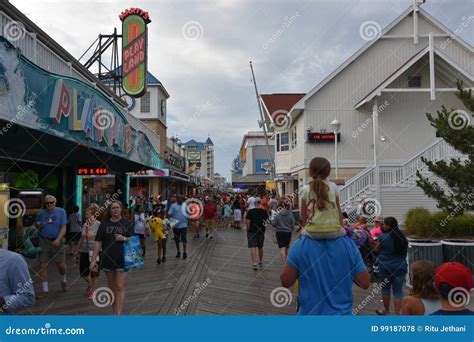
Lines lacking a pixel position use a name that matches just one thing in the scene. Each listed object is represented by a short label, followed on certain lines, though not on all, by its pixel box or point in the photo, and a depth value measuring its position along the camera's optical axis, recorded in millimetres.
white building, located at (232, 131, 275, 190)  45094
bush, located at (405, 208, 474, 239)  11156
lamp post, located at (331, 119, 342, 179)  18647
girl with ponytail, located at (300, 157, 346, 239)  2895
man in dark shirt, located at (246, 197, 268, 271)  9656
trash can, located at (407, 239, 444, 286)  8086
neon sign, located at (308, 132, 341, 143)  22953
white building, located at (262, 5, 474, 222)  22203
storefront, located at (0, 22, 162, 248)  6148
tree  10016
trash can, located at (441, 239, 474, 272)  8133
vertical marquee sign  16328
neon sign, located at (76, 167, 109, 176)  14430
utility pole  29414
